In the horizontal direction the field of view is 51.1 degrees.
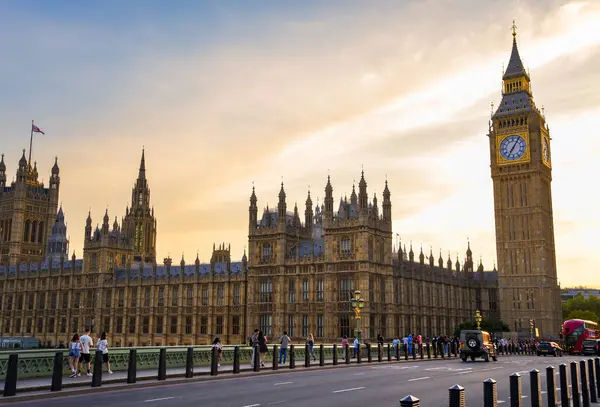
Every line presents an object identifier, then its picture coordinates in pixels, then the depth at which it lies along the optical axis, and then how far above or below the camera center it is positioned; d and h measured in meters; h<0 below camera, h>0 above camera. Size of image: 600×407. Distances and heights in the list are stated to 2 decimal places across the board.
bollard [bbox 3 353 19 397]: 19.97 -1.99
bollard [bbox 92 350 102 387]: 23.11 -2.07
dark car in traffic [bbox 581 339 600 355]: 59.47 -2.72
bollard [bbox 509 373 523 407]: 12.64 -1.49
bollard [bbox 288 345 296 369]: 34.96 -2.27
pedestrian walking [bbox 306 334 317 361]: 38.36 -1.92
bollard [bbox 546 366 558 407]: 14.77 -1.65
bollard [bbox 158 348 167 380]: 26.22 -2.06
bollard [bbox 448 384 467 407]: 10.38 -1.29
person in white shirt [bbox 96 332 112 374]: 26.33 -1.38
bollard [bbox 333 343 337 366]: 38.34 -2.36
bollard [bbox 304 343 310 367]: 36.08 -2.34
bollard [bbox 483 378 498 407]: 11.55 -1.38
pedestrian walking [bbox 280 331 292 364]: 36.88 -1.86
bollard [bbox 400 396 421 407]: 9.05 -1.21
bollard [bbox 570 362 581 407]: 16.75 -1.87
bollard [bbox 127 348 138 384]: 24.64 -1.94
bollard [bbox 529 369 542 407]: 13.84 -1.59
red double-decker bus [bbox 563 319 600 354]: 61.12 -1.62
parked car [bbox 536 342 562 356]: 56.41 -2.77
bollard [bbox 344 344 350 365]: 40.84 -2.48
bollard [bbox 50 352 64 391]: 21.47 -1.98
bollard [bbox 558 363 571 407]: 16.36 -1.91
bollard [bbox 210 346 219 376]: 29.21 -2.19
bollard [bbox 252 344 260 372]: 32.25 -2.19
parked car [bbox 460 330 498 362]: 42.74 -1.94
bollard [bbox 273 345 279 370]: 33.86 -2.28
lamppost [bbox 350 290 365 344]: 43.22 +0.82
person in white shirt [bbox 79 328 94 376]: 26.48 -1.38
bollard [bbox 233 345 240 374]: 30.82 -2.20
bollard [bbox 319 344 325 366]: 37.41 -2.47
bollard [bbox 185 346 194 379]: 27.60 -2.12
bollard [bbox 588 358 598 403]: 19.02 -1.95
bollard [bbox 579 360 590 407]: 17.25 -1.91
